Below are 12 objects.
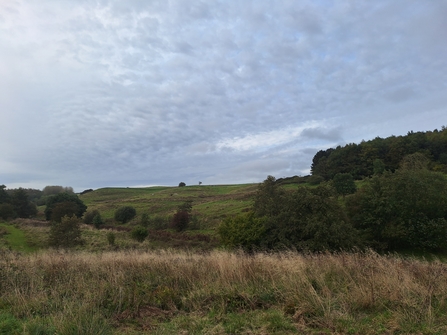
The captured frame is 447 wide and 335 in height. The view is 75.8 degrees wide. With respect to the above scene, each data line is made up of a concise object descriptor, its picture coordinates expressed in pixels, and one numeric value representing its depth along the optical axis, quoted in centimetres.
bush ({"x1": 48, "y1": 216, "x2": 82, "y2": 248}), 2827
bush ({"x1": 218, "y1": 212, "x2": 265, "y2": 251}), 2436
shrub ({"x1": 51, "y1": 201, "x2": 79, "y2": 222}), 4609
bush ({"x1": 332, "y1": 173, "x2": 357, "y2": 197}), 4572
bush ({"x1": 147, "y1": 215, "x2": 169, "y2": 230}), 4889
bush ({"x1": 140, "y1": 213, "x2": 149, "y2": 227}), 4930
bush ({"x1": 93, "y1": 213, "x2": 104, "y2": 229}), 5306
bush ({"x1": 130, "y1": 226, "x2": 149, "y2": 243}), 3544
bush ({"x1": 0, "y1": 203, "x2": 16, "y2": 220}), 5403
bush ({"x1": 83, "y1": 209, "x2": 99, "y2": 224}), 5728
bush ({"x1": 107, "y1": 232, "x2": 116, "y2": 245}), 3096
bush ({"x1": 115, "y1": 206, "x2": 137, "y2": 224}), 5844
